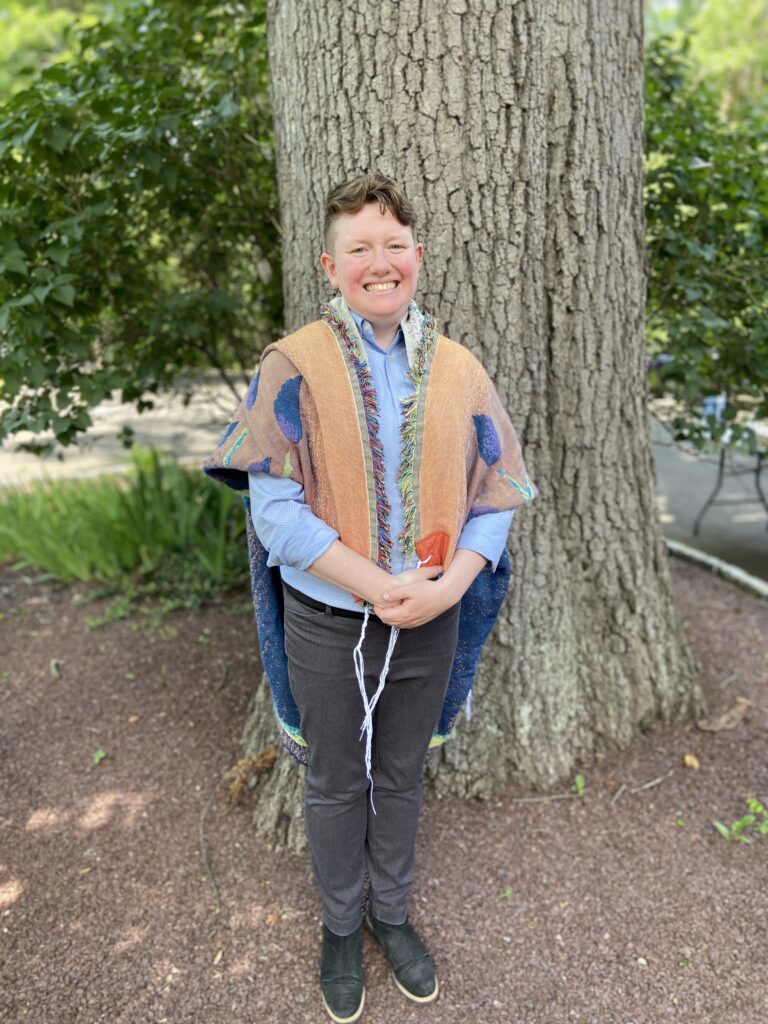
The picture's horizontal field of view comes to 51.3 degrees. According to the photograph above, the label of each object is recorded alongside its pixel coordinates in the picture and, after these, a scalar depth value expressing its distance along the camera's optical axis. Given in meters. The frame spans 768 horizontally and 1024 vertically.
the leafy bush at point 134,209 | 2.76
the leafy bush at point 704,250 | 3.27
